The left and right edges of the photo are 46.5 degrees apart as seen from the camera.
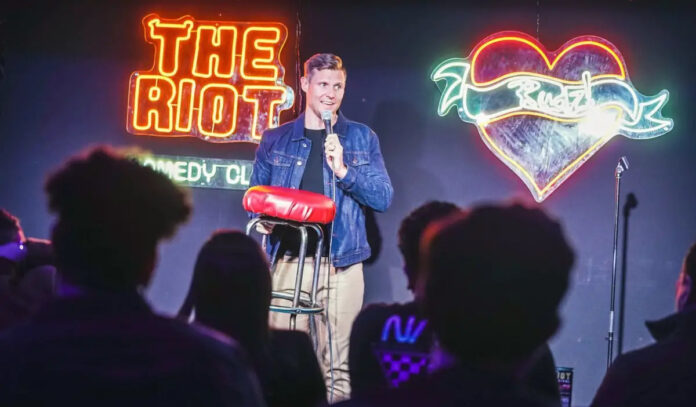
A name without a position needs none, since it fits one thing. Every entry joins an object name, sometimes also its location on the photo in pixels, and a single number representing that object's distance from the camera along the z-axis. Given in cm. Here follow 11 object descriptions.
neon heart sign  552
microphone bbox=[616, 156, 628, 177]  527
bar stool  434
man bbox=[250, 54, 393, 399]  483
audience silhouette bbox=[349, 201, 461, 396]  255
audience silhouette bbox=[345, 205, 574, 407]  129
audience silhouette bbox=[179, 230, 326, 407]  225
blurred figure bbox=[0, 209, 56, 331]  243
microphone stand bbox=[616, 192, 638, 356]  557
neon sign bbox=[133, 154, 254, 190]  579
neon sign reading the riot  571
